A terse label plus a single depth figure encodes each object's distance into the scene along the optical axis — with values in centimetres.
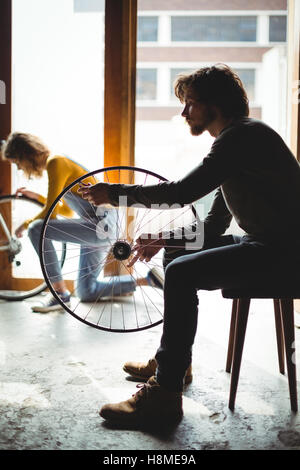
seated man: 137
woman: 263
